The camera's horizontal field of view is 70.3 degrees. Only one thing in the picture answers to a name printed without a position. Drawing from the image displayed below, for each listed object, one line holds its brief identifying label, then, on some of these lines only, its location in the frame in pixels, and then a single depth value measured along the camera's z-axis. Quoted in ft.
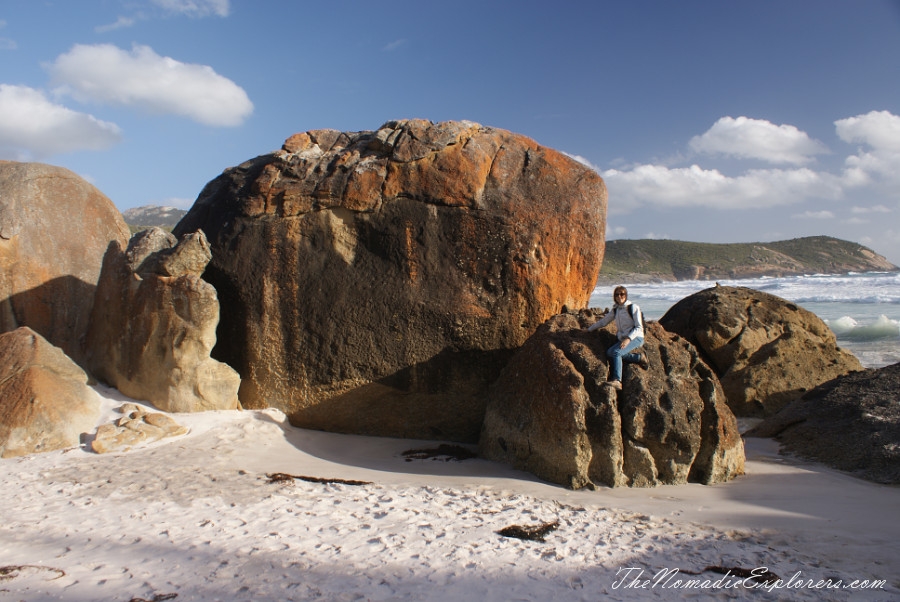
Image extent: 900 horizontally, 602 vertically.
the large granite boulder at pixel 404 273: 19.12
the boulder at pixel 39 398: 16.43
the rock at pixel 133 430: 16.74
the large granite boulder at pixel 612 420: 15.10
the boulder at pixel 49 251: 21.65
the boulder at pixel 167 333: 18.98
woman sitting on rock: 15.89
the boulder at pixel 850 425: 16.76
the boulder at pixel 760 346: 24.02
